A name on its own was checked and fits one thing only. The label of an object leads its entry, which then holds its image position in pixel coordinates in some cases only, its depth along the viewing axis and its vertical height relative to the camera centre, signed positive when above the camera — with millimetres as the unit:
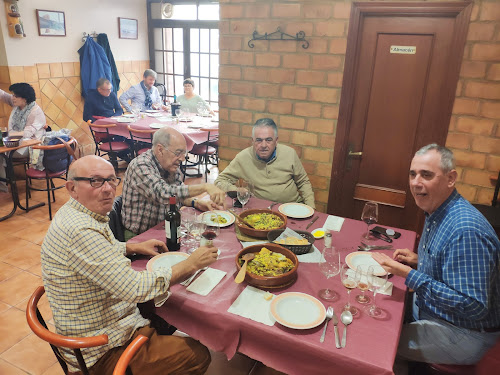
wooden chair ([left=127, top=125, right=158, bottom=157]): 5160 -1094
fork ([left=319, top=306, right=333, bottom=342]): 1554 -976
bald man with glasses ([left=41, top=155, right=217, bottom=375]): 1569 -921
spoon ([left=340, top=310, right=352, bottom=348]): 1532 -977
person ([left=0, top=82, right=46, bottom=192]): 4895 -791
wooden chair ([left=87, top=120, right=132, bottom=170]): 5554 -1267
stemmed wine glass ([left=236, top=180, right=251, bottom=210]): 2562 -850
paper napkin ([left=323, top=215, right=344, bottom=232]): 2395 -967
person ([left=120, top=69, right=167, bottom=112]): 6957 -661
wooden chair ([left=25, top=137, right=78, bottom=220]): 4238 -1169
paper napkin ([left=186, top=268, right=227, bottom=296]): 1726 -991
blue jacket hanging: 6641 -122
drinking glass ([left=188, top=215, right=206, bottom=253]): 2100 -900
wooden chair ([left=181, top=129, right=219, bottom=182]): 5581 -1281
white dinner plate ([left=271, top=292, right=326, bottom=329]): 1512 -979
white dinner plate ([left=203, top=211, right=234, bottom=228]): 2361 -960
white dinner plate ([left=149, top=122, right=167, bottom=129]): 5316 -902
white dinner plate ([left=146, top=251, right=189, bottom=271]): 1898 -983
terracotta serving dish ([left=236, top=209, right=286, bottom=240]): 2189 -927
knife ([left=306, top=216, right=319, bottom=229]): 2419 -966
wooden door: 2854 -215
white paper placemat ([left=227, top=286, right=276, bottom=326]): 1562 -996
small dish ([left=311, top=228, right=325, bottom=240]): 2266 -962
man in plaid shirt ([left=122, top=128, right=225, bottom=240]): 2484 -825
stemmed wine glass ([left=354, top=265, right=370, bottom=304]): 1693 -923
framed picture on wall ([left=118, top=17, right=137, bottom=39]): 7386 +564
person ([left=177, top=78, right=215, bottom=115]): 6742 -667
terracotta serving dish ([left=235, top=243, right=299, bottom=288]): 1727 -944
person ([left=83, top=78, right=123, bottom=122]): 6215 -728
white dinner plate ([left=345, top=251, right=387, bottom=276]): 1910 -964
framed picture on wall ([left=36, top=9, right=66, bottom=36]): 5965 +489
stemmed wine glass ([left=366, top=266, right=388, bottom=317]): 1627 -949
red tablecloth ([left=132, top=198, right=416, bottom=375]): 1401 -1003
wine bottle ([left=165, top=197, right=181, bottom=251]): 2053 -880
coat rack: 6711 +336
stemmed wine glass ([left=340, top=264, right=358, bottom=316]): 1624 -920
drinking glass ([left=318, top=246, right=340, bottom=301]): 1776 -893
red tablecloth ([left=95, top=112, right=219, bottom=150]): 5252 -932
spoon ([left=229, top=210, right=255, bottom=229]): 2288 -920
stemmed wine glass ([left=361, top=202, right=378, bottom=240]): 2197 -803
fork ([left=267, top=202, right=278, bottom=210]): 2671 -973
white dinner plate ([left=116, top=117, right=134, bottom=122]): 5739 -901
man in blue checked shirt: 1594 -855
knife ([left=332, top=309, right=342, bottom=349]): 1420 -990
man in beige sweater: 3123 -867
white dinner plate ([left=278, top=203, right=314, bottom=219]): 2544 -957
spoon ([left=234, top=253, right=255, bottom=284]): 1726 -928
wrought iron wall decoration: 3150 +231
